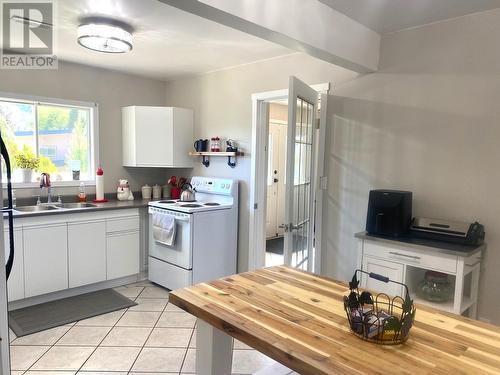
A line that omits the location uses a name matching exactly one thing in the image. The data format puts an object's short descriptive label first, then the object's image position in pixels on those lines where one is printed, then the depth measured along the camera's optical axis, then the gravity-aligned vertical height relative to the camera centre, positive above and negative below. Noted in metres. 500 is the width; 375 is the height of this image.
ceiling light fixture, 2.56 +0.85
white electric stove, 3.45 -0.86
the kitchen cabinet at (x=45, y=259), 3.09 -0.96
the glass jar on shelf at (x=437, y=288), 2.41 -0.86
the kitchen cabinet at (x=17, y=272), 3.00 -1.04
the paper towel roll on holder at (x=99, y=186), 3.99 -0.38
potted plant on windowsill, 3.57 -0.12
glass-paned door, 2.55 -0.14
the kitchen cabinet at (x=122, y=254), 3.64 -1.05
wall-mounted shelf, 3.73 +0.01
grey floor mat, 2.87 -1.41
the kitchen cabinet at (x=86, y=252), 3.36 -0.97
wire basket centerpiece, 1.09 -0.51
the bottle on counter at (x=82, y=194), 3.96 -0.47
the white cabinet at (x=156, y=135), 4.07 +0.22
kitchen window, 3.58 +0.14
